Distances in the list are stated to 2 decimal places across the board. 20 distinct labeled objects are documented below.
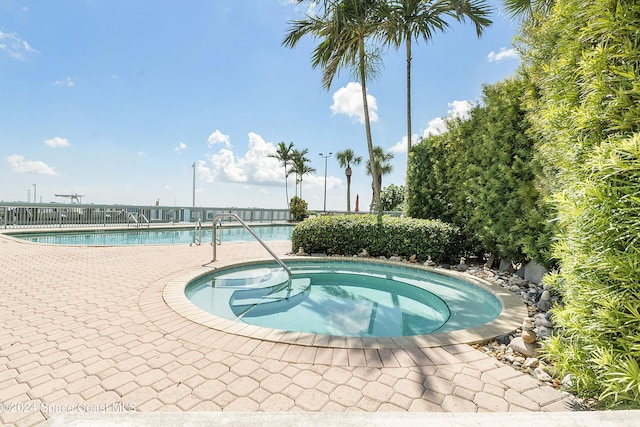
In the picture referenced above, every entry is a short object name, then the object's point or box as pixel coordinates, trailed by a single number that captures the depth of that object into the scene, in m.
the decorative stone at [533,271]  4.53
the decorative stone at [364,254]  6.97
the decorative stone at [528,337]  2.55
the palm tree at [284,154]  29.70
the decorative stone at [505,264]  5.53
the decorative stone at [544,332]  2.71
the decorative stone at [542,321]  2.88
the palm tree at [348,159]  31.06
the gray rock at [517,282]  4.64
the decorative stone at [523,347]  2.45
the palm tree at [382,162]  28.63
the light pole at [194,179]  25.94
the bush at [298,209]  21.69
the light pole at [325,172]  30.92
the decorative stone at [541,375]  2.07
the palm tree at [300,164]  29.94
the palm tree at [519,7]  5.71
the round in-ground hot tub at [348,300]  3.57
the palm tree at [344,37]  7.55
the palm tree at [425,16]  7.73
